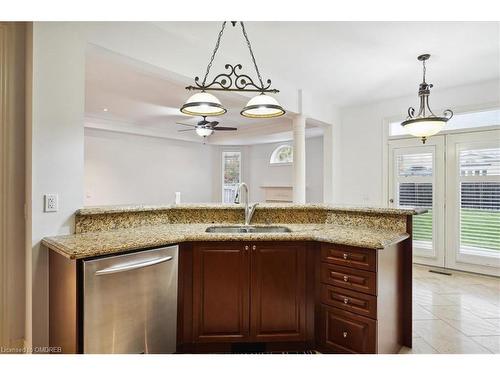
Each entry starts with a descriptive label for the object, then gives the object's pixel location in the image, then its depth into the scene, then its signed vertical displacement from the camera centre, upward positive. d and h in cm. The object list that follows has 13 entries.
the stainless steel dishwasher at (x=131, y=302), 165 -71
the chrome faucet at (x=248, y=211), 273 -21
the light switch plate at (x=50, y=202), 195 -10
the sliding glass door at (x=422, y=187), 463 +5
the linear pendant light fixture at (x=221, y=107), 222 +64
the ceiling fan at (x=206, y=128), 540 +113
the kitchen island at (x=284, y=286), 195 -70
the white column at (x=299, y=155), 441 +52
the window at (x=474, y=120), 420 +105
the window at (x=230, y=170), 886 +57
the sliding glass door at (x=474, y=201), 415 -17
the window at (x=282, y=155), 813 +97
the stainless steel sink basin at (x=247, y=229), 256 -36
